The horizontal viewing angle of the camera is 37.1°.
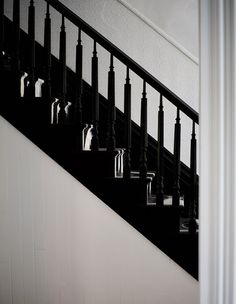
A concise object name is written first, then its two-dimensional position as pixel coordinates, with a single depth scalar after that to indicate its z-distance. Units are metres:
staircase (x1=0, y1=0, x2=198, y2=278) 2.34
